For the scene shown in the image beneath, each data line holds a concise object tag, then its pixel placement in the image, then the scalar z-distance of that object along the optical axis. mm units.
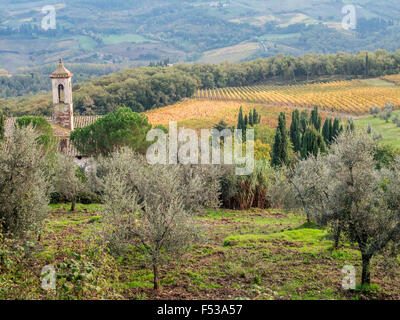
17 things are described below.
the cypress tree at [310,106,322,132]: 60750
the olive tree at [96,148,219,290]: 13328
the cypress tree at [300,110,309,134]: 60500
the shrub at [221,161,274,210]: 28234
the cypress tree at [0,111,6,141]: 30109
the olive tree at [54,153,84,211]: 25312
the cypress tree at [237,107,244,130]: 62962
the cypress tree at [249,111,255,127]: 64438
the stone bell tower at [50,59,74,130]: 46188
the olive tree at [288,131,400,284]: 12974
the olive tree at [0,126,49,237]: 13906
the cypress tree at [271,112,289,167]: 46188
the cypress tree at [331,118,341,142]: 55262
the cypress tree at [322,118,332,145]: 56297
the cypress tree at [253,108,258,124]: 65125
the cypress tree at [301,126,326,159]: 47969
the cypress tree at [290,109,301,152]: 57094
